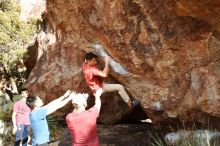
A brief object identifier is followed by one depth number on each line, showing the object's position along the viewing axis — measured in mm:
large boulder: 7707
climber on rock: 8531
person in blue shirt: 7176
